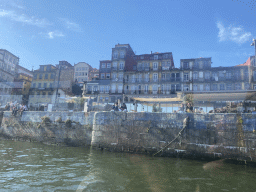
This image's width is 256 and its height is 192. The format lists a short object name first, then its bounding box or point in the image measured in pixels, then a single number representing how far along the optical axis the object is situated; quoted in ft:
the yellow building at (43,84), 143.26
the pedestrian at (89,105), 45.22
